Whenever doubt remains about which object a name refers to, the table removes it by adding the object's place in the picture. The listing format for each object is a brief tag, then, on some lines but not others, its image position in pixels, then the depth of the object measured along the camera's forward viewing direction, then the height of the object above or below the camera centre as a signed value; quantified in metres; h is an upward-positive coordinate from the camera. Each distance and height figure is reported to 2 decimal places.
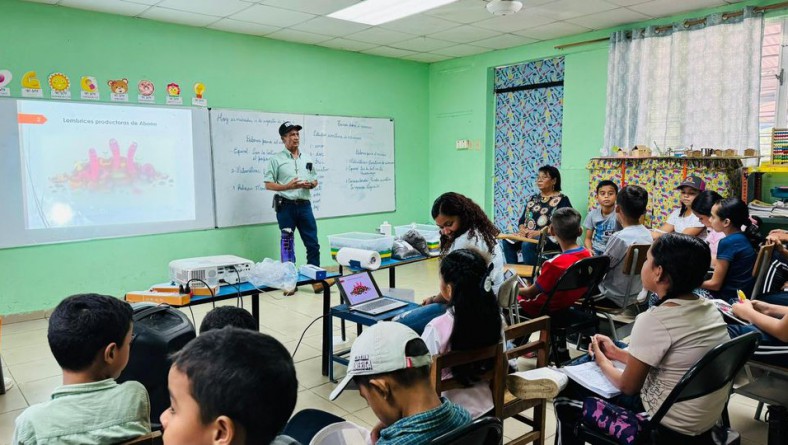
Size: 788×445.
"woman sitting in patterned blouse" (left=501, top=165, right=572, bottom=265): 4.84 -0.35
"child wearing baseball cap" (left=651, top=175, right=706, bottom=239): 4.24 -0.41
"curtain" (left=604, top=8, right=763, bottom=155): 4.49 +0.76
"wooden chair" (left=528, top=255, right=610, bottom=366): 2.92 -0.70
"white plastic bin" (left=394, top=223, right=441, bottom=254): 4.04 -0.54
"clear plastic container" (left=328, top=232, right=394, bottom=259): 3.76 -0.53
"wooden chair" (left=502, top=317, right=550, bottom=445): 1.93 -0.80
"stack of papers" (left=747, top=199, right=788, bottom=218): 4.05 -0.33
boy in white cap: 1.19 -0.49
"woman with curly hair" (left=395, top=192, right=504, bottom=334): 2.78 -0.31
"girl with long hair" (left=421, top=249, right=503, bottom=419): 1.76 -0.52
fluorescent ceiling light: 4.60 +1.43
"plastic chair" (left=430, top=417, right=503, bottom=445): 1.11 -0.58
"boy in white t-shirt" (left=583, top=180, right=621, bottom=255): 4.50 -0.45
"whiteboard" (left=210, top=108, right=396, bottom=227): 5.47 +0.11
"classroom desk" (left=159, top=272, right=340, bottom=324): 2.89 -0.68
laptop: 2.84 -0.70
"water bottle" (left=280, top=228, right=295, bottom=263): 3.88 -0.56
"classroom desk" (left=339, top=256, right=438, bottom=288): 3.62 -0.65
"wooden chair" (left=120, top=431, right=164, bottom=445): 1.24 -0.64
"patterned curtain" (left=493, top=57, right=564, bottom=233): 6.19 +0.49
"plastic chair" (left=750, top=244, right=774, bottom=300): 2.88 -0.53
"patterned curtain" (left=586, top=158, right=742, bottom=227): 4.36 -0.07
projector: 2.96 -0.56
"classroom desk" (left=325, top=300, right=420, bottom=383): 2.71 -0.76
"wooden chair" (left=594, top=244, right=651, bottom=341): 3.17 -0.61
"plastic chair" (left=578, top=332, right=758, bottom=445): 1.52 -0.63
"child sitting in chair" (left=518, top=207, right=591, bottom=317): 3.02 -0.57
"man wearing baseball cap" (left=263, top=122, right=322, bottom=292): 5.07 -0.14
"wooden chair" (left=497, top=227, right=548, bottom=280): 3.62 -0.71
